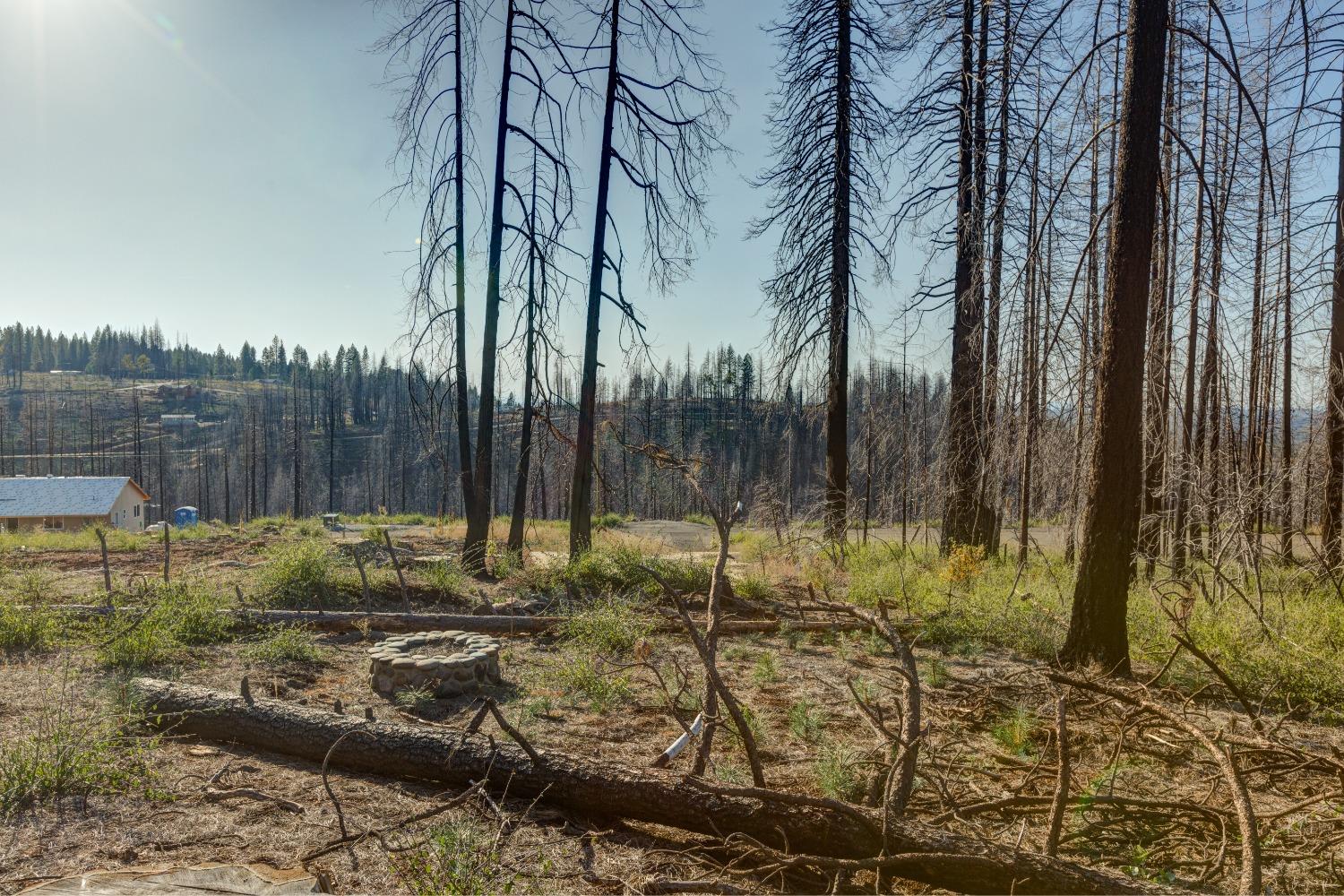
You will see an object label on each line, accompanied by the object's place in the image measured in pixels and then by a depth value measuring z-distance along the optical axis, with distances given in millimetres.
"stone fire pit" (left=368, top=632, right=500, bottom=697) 5453
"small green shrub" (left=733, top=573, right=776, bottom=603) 9031
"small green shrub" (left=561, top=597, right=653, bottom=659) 6348
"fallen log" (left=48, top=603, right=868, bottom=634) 7484
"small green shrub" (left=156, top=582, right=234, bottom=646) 6336
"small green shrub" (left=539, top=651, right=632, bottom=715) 5139
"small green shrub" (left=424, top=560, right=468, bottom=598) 8930
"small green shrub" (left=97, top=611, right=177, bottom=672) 5508
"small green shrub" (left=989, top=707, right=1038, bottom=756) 4120
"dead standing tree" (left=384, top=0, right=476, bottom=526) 10461
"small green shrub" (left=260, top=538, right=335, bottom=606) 8266
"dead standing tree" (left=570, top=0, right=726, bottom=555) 10398
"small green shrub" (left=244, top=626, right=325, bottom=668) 5945
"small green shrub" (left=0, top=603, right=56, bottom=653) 6117
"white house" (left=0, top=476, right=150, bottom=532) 34406
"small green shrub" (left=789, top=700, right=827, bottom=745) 4391
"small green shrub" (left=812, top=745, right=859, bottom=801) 3426
